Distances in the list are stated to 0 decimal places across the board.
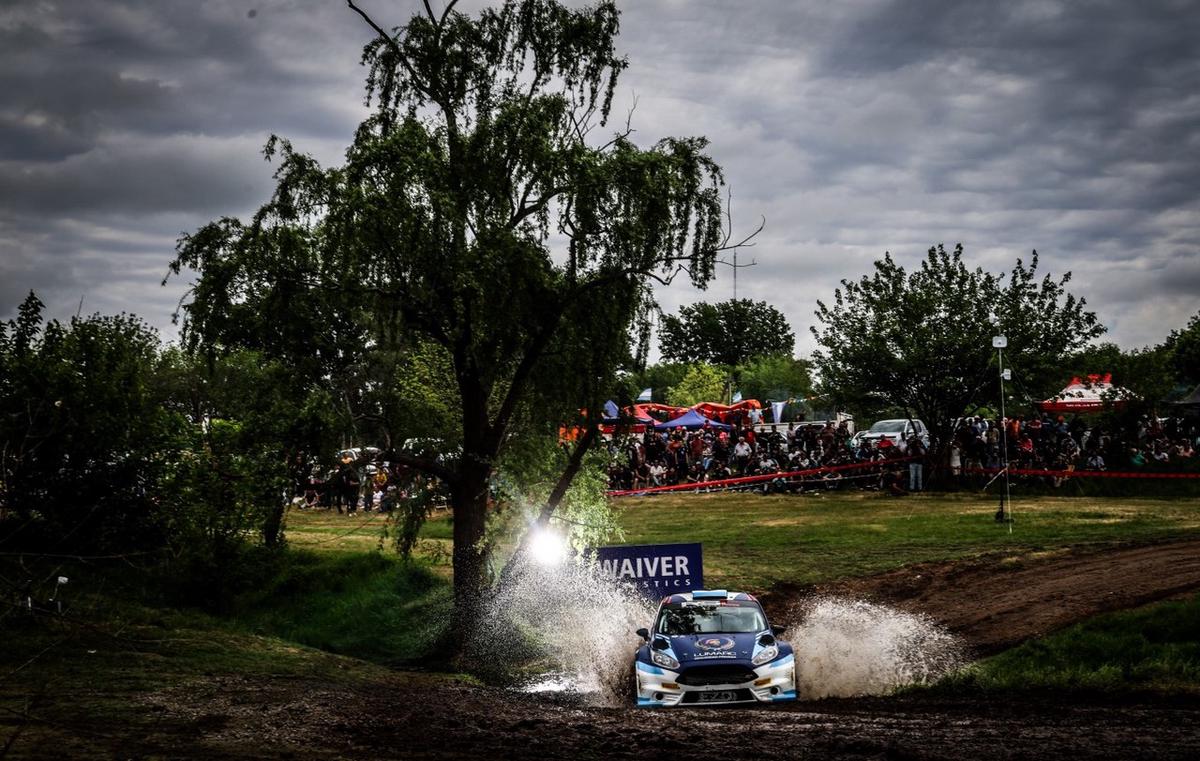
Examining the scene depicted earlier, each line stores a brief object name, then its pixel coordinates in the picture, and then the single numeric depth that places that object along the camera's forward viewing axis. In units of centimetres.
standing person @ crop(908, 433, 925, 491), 3559
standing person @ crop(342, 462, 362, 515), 3750
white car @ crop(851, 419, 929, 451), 3830
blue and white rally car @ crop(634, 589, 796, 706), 1290
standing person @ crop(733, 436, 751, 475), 4131
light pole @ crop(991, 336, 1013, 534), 2414
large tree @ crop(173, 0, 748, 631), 1769
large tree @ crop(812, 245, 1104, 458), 3784
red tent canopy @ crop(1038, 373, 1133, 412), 4126
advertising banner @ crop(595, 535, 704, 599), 1766
